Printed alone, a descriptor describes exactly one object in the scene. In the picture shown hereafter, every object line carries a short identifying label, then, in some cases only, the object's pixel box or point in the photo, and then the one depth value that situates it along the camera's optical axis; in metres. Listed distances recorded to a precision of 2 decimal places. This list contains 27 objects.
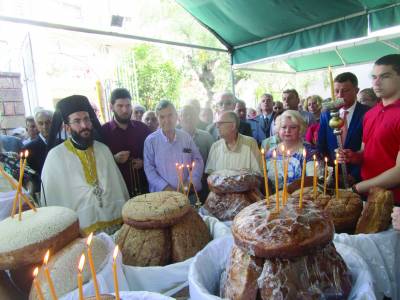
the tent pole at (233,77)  6.33
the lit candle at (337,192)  1.73
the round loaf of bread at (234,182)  2.06
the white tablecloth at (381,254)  1.53
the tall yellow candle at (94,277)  0.74
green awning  4.05
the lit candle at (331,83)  1.88
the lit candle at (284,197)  1.20
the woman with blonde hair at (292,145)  2.57
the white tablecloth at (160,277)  1.48
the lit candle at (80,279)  0.68
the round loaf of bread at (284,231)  1.01
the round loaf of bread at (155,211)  1.58
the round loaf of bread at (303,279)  1.02
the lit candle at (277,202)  1.16
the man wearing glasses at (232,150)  2.85
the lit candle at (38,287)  0.72
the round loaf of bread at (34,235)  1.20
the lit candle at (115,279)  0.71
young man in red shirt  2.08
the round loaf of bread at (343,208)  1.66
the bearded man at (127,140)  3.26
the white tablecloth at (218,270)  1.09
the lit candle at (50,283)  0.73
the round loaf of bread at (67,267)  1.22
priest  2.32
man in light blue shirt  2.98
